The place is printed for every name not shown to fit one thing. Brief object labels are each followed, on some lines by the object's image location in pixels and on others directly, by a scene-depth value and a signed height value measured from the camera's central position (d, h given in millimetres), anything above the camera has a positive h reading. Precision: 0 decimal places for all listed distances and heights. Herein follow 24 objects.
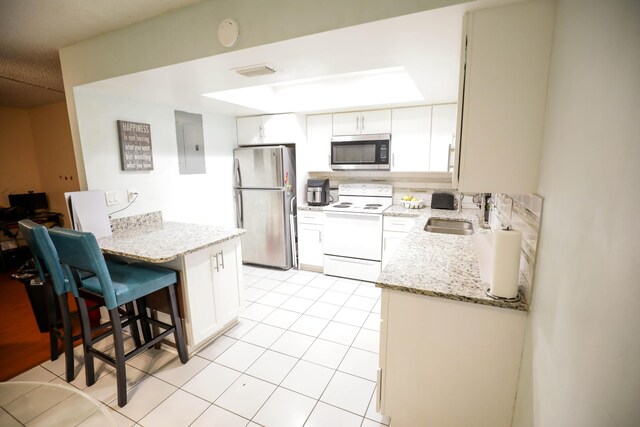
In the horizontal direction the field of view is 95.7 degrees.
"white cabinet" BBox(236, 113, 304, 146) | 3602 +516
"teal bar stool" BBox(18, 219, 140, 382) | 1733 -737
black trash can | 2293 -959
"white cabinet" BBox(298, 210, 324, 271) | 3672 -896
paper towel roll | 1210 -400
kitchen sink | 2777 -579
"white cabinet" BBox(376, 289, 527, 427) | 1289 -910
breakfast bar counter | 2023 -703
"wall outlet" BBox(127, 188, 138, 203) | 2639 -203
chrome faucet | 2530 -379
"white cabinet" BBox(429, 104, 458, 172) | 3070 +349
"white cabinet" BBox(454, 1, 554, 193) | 1135 +297
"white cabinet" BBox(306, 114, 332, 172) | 3669 +337
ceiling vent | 1774 +623
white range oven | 3324 -776
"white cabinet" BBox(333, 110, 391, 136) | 3363 +550
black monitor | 4402 -437
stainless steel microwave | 3308 +199
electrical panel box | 3137 +314
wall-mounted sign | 2566 +232
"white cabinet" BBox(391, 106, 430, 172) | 3205 +330
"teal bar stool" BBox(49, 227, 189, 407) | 1605 -714
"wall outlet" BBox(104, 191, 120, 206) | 2457 -218
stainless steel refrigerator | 3615 -411
